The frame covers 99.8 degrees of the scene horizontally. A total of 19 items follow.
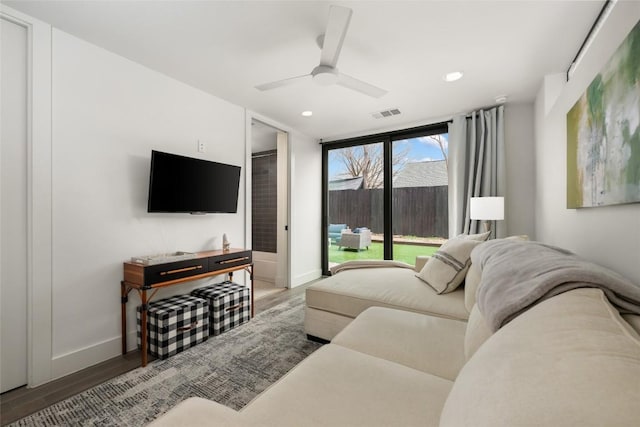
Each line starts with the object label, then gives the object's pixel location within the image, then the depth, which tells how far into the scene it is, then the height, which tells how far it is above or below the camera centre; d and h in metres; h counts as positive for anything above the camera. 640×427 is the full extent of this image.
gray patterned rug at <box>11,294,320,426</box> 1.52 -1.11
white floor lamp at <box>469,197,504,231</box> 2.84 +0.07
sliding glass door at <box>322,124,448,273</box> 3.87 +0.31
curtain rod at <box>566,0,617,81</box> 1.62 +1.27
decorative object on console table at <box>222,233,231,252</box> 2.90 -0.31
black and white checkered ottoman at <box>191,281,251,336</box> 2.50 -0.86
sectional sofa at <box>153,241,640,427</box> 0.38 -0.30
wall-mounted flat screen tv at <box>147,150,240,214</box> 2.31 +0.30
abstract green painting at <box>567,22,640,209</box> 1.03 +0.38
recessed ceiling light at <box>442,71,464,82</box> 2.51 +1.32
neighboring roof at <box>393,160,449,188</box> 3.81 +0.60
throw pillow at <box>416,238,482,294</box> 2.04 -0.40
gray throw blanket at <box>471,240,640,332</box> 0.68 -0.19
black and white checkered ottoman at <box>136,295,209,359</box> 2.09 -0.89
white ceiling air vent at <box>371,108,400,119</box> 3.44 +1.35
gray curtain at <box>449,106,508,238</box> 3.23 +0.64
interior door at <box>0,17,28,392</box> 1.72 +0.07
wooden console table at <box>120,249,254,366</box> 2.05 -0.49
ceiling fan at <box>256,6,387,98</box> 1.56 +1.14
